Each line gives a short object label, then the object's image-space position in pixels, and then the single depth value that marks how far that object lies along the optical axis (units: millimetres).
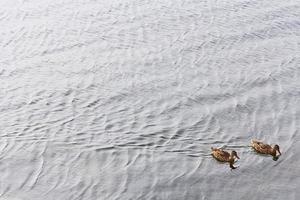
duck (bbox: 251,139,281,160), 17949
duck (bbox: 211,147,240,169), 17442
